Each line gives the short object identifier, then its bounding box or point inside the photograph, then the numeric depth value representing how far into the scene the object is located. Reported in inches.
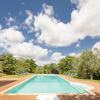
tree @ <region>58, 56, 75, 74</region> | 1055.5
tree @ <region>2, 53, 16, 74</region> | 817.6
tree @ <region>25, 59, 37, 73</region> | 1293.3
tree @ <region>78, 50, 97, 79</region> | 482.6
